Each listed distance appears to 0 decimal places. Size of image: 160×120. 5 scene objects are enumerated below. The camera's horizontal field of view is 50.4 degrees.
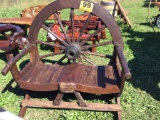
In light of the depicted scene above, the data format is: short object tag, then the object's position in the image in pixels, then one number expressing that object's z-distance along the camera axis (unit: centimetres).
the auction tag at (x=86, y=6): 234
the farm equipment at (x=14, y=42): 293
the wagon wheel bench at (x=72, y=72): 209
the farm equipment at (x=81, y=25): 369
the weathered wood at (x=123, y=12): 497
